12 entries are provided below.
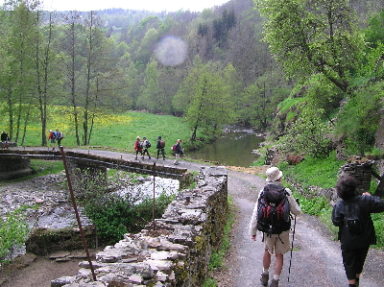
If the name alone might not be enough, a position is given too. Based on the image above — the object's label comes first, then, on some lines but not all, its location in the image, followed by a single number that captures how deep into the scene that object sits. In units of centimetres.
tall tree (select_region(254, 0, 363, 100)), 1652
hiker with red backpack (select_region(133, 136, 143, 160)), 2570
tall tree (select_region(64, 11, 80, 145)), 3372
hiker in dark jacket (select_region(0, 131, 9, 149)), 2709
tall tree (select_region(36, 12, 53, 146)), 3022
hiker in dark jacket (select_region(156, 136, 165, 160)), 2544
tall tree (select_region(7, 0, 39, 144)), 2828
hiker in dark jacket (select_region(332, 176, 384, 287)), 544
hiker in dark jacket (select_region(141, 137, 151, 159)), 2567
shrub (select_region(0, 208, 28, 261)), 1447
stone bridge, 2087
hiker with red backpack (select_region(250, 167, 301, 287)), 605
